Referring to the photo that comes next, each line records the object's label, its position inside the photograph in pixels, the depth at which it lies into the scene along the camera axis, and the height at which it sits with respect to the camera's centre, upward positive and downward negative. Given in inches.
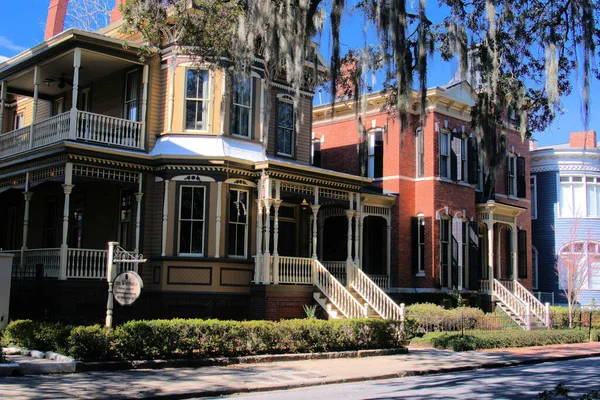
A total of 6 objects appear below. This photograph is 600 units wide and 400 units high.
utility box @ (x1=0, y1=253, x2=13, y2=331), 679.7 +0.8
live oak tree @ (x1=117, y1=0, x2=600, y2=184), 503.8 +194.3
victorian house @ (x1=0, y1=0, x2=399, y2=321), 824.3 +123.3
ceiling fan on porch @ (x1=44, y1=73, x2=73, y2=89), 969.5 +287.0
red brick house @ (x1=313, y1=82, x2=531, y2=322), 1128.2 +171.7
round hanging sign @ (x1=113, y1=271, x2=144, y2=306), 606.2 -1.1
